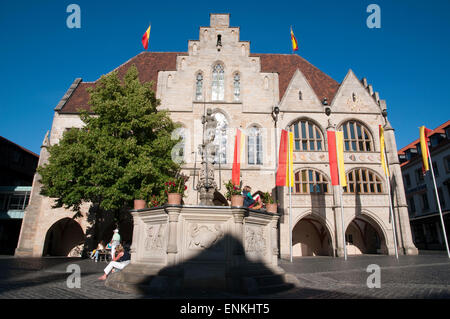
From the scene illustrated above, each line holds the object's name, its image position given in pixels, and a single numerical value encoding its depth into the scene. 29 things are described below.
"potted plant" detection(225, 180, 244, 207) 6.97
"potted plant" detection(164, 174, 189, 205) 6.80
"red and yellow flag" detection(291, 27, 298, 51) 27.76
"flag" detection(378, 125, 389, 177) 19.07
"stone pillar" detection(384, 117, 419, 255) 19.66
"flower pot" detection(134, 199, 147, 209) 7.82
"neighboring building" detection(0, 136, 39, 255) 25.02
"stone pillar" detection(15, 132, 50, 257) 19.75
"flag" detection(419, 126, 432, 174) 17.88
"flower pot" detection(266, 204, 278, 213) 7.92
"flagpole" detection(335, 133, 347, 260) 18.59
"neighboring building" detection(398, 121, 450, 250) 28.66
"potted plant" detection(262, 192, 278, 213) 7.93
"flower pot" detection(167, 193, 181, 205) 6.78
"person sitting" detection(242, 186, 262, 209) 7.85
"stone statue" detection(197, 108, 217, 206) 8.23
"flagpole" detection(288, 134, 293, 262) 17.52
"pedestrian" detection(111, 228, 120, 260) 11.10
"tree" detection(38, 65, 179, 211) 14.05
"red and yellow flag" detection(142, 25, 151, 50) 27.66
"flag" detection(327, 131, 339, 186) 18.81
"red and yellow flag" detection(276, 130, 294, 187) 18.21
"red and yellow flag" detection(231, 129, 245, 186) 19.52
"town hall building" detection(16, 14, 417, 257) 20.38
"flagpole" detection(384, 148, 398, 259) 18.50
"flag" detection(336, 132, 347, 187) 18.34
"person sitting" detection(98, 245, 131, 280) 7.78
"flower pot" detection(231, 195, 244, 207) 6.97
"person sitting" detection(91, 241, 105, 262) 14.23
